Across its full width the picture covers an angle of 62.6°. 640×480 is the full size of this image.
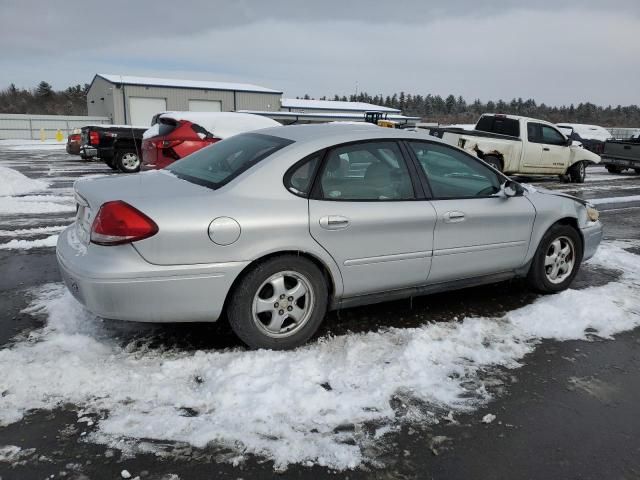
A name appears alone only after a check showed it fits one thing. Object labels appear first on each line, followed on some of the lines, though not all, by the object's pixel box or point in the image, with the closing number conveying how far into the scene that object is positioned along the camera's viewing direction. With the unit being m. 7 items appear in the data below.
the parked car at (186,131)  9.73
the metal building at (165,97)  42.69
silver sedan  3.21
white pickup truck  13.85
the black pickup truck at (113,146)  15.88
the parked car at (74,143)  20.41
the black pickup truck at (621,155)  18.31
